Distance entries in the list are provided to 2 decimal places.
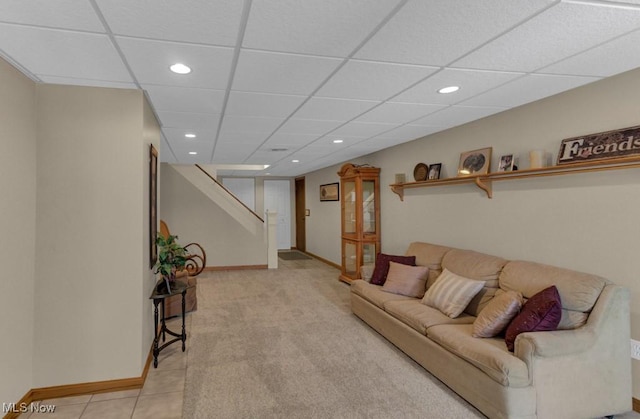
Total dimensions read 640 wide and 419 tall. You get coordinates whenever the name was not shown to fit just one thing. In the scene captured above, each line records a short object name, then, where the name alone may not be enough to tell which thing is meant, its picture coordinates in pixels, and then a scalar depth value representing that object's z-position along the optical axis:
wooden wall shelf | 2.27
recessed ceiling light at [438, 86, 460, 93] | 2.53
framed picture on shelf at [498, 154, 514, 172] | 3.13
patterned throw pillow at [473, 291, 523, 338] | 2.51
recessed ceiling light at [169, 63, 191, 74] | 2.08
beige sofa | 2.12
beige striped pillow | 3.05
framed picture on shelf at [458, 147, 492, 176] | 3.41
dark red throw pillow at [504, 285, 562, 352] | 2.23
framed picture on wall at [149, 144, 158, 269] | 3.02
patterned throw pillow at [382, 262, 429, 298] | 3.73
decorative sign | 2.29
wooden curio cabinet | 5.54
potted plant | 3.09
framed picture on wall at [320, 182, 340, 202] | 7.25
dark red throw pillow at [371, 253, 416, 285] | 4.10
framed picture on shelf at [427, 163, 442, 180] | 4.14
